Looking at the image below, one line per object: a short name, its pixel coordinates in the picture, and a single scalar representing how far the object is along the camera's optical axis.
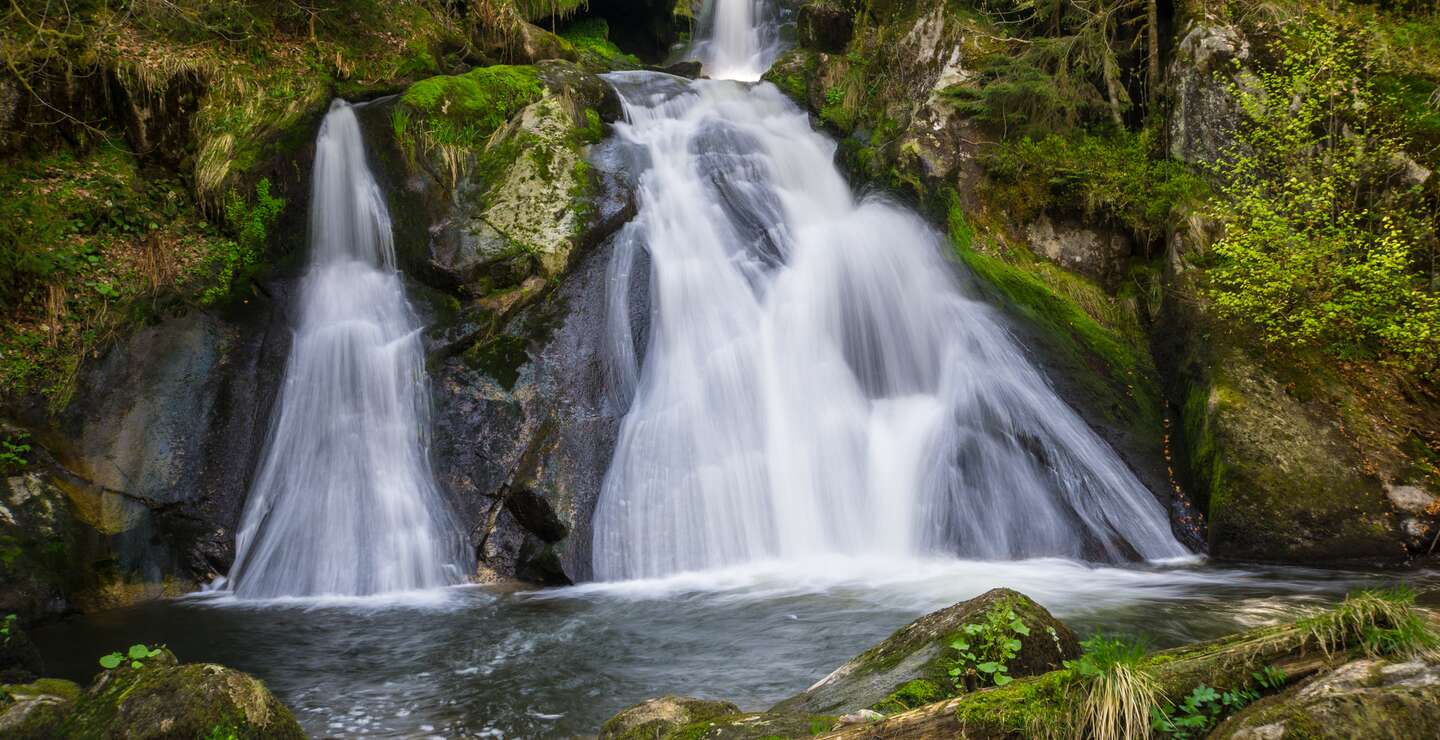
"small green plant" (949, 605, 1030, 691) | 3.42
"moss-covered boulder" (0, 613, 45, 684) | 5.05
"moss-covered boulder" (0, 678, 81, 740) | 3.50
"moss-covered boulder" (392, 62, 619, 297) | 9.78
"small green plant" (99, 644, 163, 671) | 3.53
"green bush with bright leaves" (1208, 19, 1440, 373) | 7.38
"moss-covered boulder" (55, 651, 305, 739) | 3.39
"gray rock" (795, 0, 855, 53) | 14.94
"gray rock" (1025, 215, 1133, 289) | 10.09
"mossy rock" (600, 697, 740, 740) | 3.55
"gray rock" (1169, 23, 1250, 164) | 9.61
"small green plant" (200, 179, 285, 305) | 9.48
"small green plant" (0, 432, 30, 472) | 7.09
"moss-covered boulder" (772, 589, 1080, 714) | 3.44
